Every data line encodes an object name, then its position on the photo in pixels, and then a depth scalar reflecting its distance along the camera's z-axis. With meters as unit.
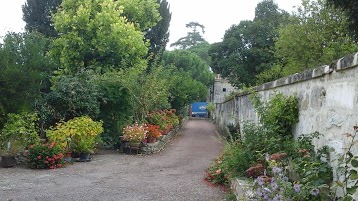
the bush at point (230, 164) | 5.90
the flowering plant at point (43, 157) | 8.56
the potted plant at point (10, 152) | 8.58
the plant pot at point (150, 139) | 12.53
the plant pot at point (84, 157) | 9.93
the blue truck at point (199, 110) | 49.91
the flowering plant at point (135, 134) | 11.90
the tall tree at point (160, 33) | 26.14
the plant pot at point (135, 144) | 11.84
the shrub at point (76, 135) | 9.85
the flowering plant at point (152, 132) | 12.74
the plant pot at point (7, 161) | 8.56
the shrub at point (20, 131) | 9.07
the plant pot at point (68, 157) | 9.52
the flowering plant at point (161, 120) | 15.23
